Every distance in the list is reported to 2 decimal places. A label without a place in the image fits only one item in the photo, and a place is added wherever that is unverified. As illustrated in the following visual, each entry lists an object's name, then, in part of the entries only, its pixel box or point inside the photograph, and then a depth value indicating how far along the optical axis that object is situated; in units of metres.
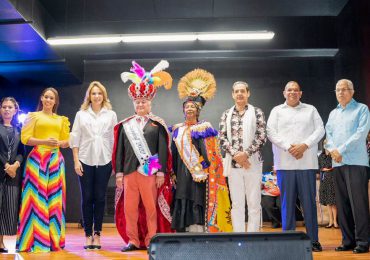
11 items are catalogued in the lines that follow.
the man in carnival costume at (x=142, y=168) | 3.70
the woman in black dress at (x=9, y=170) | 3.73
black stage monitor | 1.26
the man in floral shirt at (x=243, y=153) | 3.54
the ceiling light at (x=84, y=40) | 6.66
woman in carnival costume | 3.72
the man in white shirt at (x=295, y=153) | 3.63
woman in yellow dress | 3.70
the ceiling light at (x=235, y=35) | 6.68
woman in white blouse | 3.79
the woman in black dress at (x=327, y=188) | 6.59
